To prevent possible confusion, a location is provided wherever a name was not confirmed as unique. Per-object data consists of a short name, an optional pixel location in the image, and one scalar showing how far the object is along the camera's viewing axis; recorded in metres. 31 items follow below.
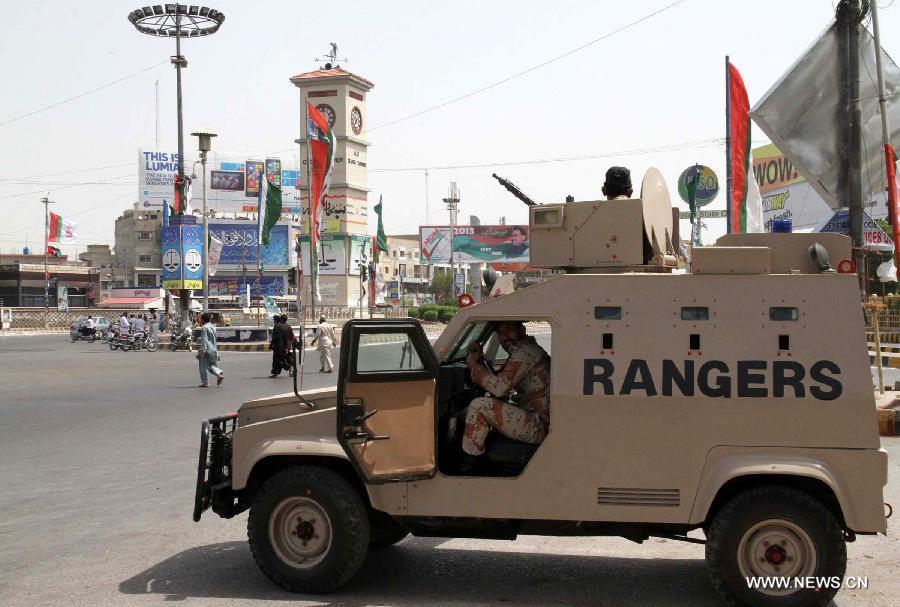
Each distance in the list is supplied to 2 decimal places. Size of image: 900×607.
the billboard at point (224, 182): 109.00
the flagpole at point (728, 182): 18.11
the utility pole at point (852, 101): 10.62
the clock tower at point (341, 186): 68.19
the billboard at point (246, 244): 107.75
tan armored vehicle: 5.33
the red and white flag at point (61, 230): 91.19
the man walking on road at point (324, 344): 25.47
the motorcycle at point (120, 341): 40.09
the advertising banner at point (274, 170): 115.06
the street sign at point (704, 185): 34.69
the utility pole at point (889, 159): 10.27
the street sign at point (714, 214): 56.16
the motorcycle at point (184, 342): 40.38
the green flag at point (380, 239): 61.91
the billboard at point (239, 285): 109.11
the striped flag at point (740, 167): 16.94
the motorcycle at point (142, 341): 39.53
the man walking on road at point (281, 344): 23.70
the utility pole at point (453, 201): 101.25
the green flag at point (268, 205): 40.09
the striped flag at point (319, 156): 33.00
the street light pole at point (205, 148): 45.28
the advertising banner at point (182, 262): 44.78
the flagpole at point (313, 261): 31.63
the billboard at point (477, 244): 103.81
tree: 139.41
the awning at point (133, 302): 95.82
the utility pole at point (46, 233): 83.00
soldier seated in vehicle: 5.80
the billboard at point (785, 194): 60.62
